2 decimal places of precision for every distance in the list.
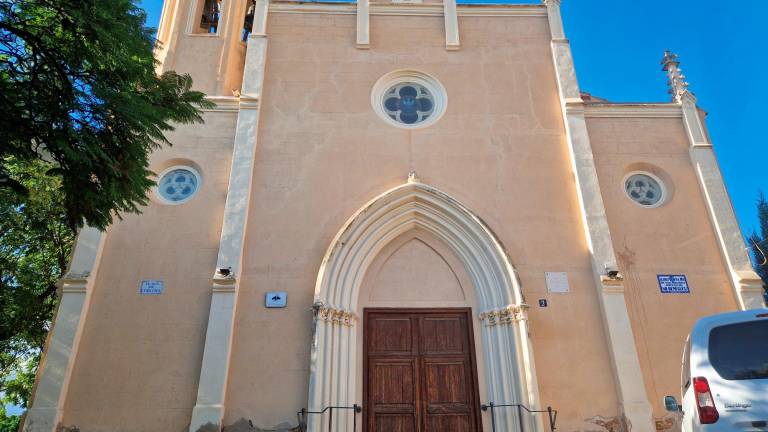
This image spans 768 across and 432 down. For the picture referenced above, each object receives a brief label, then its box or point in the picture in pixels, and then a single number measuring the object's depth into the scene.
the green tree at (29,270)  11.68
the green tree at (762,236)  22.33
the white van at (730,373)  4.30
